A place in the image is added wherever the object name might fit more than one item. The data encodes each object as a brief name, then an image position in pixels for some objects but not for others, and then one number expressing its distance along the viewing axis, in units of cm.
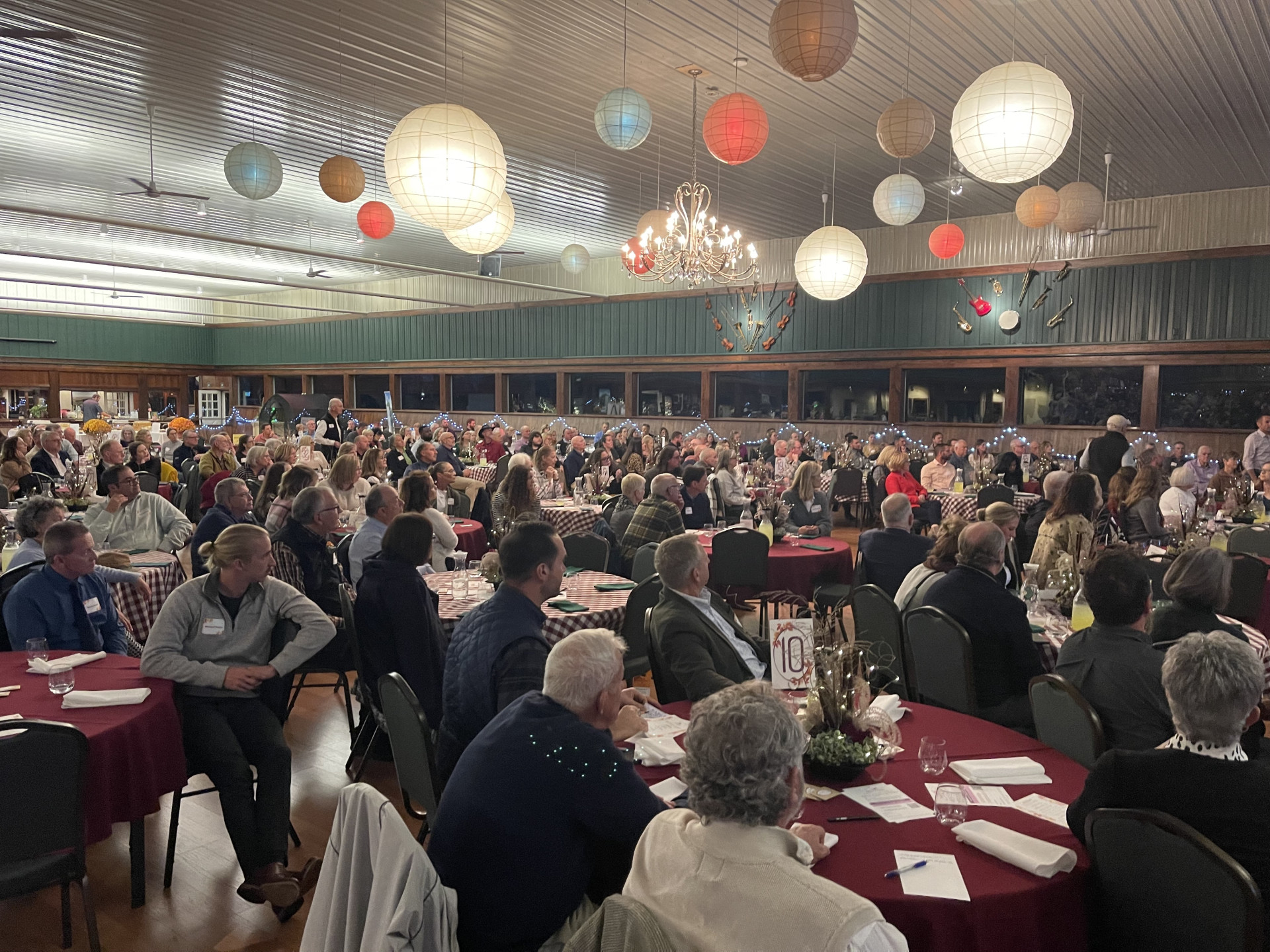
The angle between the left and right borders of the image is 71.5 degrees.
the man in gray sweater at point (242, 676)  327
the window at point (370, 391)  2483
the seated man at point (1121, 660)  276
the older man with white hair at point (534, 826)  197
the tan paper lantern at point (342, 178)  674
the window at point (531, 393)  2106
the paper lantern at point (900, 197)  742
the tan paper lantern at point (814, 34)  407
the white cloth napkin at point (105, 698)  311
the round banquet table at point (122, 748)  293
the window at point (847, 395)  1620
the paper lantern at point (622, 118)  607
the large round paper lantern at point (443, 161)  421
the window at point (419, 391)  2344
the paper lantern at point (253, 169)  731
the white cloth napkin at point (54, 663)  343
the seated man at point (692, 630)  327
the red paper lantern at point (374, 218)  797
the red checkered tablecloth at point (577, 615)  446
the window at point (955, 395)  1490
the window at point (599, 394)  1986
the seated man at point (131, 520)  607
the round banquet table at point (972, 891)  191
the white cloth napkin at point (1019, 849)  201
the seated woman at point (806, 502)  774
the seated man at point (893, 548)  548
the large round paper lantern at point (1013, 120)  419
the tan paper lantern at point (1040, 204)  791
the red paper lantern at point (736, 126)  542
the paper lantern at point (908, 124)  578
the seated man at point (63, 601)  372
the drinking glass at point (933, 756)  248
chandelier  864
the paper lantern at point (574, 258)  1237
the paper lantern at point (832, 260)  713
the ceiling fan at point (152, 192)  996
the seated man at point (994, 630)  356
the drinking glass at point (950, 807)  226
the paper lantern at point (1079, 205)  798
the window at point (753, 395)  1753
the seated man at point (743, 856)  142
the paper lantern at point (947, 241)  945
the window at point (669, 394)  1872
